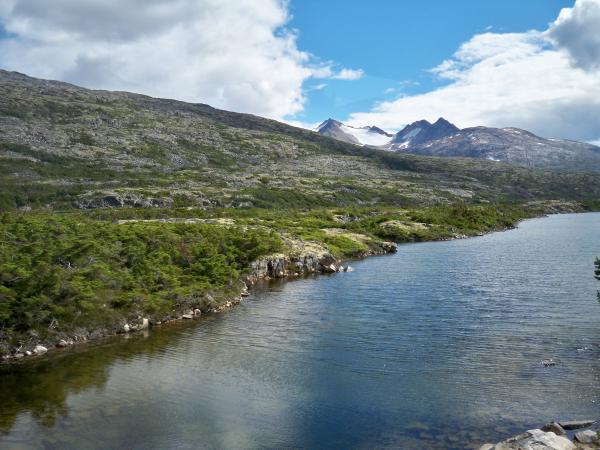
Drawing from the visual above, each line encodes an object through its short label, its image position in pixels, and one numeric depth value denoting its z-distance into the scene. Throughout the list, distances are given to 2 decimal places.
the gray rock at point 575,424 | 28.73
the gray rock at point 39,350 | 45.38
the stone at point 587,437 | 26.30
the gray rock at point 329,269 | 90.56
